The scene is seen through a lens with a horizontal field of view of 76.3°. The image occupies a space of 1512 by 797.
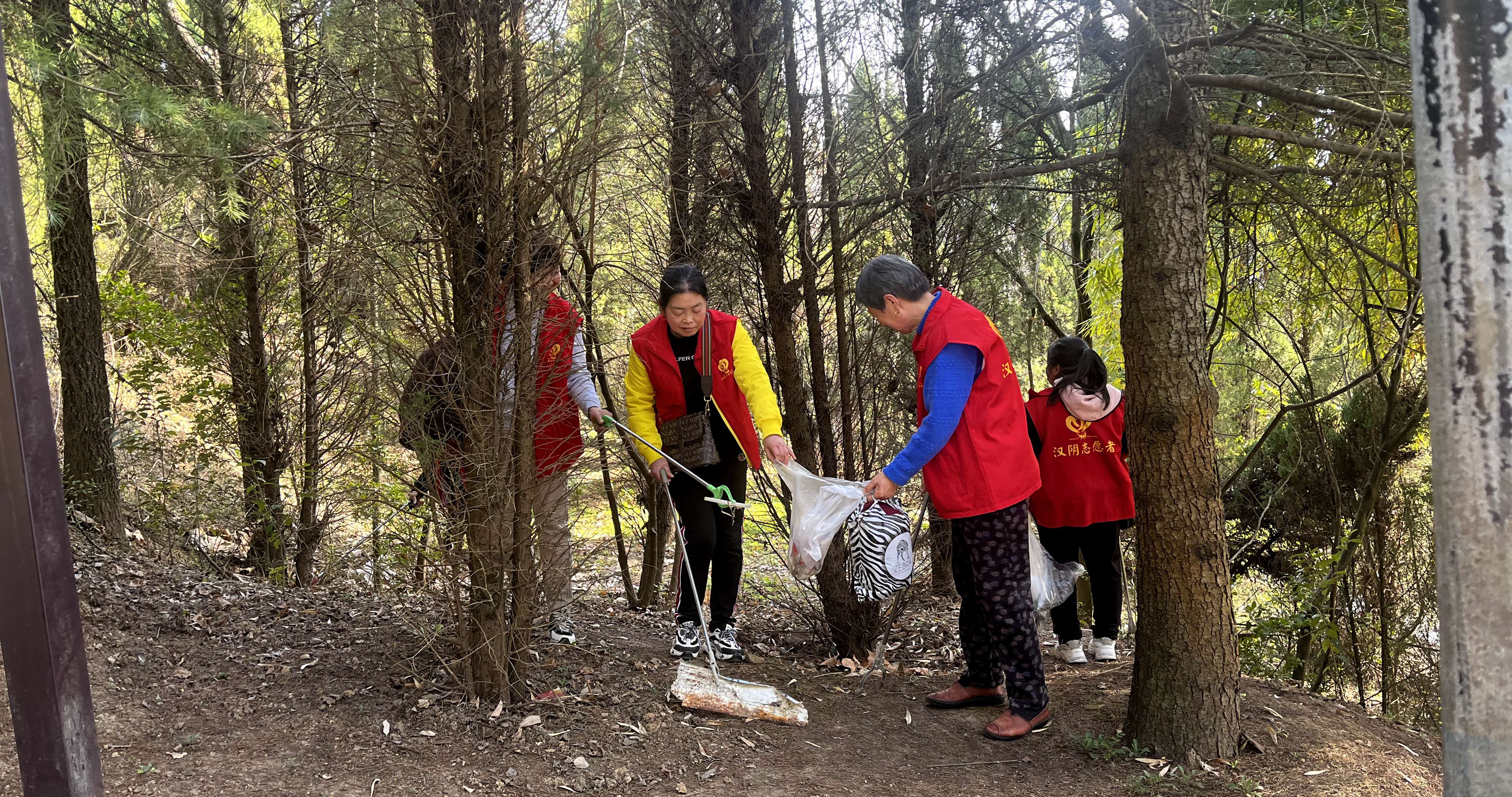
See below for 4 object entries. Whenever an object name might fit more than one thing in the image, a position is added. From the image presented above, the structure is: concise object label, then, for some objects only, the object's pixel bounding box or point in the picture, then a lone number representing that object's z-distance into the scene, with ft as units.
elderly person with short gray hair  11.84
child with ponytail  14.96
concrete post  5.20
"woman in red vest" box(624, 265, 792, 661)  14.05
